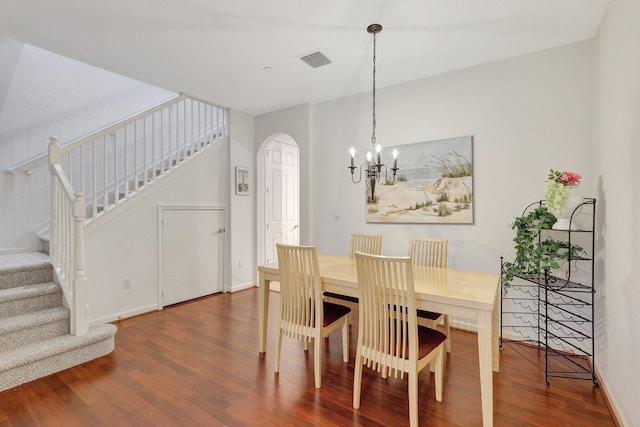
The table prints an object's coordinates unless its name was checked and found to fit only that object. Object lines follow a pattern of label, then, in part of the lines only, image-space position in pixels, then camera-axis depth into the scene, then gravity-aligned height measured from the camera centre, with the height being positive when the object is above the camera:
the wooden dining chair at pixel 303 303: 2.24 -0.70
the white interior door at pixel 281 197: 5.17 +0.21
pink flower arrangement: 2.29 +0.22
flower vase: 2.34 -0.03
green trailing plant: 2.30 -0.29
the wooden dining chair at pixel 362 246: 2.99 -0.39
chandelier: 2.53 +0.54
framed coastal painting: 3.24 +0.26
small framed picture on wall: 4.70 +0.42
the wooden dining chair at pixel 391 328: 1.78 -0.72
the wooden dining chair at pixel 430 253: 2.82 -0.41
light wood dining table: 1.72 -0.53
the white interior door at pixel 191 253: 3.97 -0.60
